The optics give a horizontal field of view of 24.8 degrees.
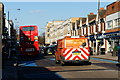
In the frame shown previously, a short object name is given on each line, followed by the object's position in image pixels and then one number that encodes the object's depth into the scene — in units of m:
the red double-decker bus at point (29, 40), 39.72
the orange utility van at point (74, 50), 20.66
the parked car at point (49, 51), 49.26
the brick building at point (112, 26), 44.94
